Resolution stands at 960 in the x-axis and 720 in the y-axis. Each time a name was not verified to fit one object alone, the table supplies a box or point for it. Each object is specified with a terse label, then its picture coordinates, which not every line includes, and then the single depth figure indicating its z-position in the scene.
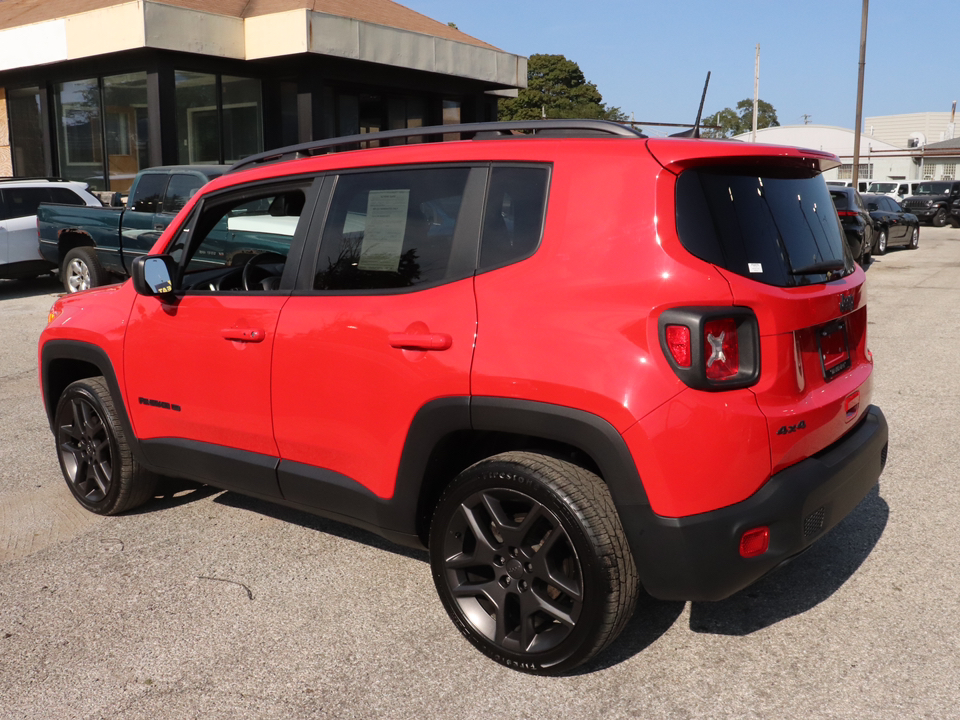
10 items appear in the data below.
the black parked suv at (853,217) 17.39
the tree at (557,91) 62.38
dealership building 18.72
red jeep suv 2.83
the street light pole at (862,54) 33.69
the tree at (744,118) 126.12
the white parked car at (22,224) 13.61
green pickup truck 11.42
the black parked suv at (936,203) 35.44
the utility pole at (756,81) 51.88
